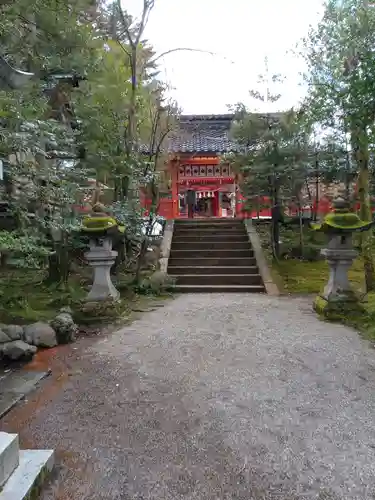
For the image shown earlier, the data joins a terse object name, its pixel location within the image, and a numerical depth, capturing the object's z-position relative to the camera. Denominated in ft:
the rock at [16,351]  13.71
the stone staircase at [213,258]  29.68
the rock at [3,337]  14.57
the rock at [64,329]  16.07
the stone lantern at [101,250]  19.60
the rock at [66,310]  18.33
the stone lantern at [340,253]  19.08
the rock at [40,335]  15.34
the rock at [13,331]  14.99
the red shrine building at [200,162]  53.21
